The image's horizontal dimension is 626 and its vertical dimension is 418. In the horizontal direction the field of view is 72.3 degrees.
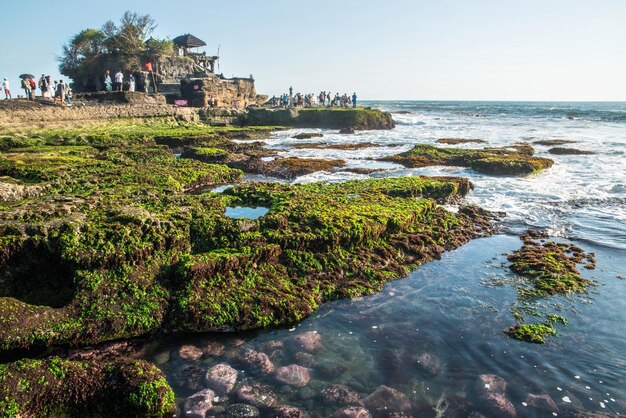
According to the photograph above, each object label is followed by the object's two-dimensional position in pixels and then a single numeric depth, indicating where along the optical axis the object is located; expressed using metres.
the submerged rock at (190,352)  4.95
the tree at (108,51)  45.97
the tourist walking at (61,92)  24.80
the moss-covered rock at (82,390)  3.92
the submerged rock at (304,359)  4.91
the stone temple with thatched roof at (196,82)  41.97
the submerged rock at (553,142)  26.64
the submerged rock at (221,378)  4.49
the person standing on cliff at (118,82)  33.25
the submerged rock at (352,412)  4.13
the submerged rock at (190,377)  4.52
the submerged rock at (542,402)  4.23
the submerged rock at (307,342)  5.18
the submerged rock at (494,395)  4.20
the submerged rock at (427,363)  4.82
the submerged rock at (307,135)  29.70
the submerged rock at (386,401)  4.21
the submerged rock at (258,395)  4.30
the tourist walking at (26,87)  26.73
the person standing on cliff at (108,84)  33.72
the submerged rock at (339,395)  4.34
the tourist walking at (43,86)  27.67
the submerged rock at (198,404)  4.14
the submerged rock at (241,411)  4.12
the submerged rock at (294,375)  4.62
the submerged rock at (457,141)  26.88
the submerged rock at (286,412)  4.13
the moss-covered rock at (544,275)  5.53
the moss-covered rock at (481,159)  16.25
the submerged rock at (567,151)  22.25
